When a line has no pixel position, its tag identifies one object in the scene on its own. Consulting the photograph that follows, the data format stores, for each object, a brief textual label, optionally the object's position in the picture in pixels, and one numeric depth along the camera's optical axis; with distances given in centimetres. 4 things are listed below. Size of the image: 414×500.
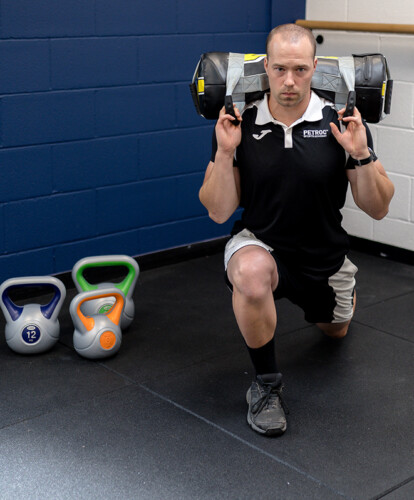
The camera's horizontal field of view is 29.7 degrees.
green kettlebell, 309
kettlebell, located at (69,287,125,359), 289
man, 238
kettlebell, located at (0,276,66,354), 292
